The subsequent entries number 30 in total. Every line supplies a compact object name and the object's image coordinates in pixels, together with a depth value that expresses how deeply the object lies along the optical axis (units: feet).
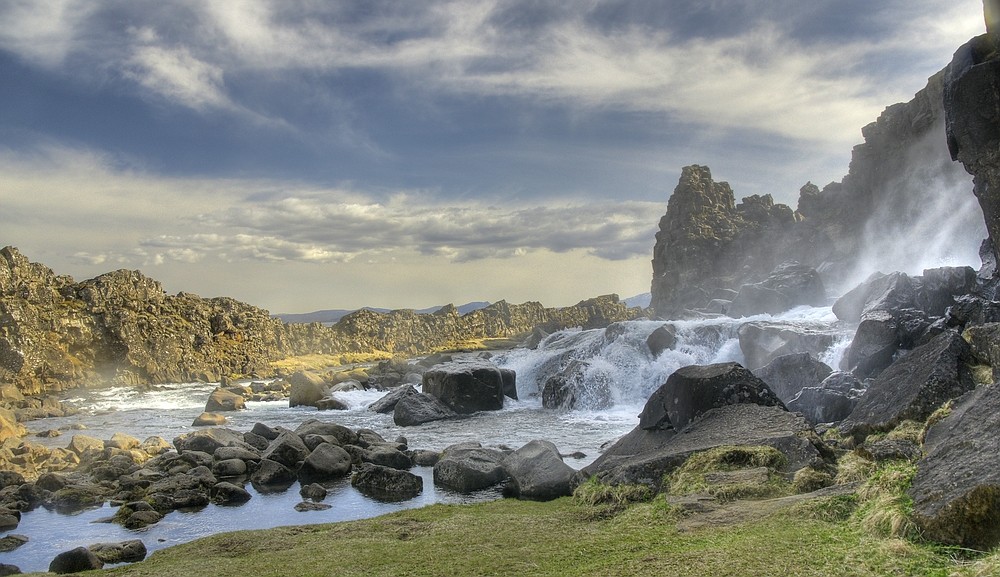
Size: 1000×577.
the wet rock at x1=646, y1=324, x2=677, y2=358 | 152.05
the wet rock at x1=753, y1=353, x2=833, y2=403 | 86.69
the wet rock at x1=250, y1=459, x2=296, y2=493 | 73.15
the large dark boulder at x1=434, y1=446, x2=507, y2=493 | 66.80
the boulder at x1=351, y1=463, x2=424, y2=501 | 66.39
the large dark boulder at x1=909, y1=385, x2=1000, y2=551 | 24.39
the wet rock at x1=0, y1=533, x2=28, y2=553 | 51.78
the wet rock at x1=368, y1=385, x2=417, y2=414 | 145.59
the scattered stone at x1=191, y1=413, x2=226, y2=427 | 126.62
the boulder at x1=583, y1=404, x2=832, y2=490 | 46.57
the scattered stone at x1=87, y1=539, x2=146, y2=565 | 46.21
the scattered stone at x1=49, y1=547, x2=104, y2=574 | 43.24
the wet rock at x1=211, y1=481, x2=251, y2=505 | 66.28
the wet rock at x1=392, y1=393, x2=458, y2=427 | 125.70
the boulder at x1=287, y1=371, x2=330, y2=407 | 169.17
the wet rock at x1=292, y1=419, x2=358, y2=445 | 91.25
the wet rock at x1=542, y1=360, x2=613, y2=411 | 136.15
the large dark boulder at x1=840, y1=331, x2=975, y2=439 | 50.44
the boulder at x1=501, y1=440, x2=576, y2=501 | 58.54
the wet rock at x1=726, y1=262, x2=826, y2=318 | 253.44
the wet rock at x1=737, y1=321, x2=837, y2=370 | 119.14
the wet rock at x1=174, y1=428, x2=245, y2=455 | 87.81
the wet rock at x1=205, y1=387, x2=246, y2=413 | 158.30
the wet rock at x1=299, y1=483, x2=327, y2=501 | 66.08
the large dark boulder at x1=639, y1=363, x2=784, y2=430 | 60.18
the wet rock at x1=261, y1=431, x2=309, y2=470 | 80.74
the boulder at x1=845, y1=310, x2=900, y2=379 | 80.64
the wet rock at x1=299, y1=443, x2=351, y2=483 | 76.59
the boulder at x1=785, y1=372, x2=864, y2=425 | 68.59
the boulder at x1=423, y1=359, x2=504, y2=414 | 137.49
